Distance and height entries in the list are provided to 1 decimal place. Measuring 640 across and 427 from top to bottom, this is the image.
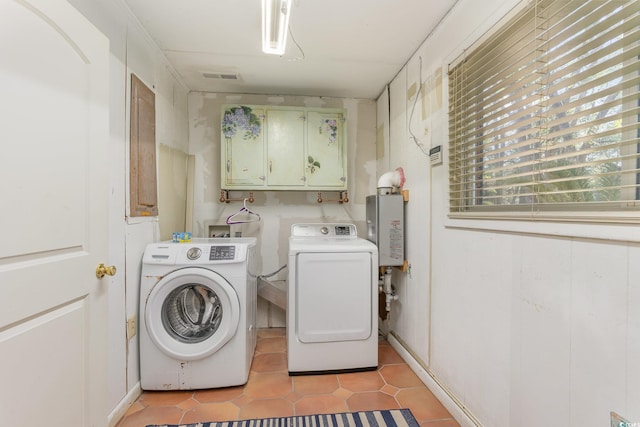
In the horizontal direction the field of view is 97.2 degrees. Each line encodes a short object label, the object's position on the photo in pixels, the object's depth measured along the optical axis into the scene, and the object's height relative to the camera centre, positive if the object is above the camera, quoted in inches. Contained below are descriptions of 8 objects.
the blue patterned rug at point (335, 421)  61.3 -46.1
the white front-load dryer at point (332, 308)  79.4 -27.1
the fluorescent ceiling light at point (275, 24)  54.1 +39.7
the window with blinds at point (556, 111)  33.3 +14.8
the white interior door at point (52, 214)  33.6 -0.2
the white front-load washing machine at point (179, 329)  71.7 -27.9
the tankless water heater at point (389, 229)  87.7 -5.1
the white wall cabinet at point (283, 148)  103.2 +24.0
